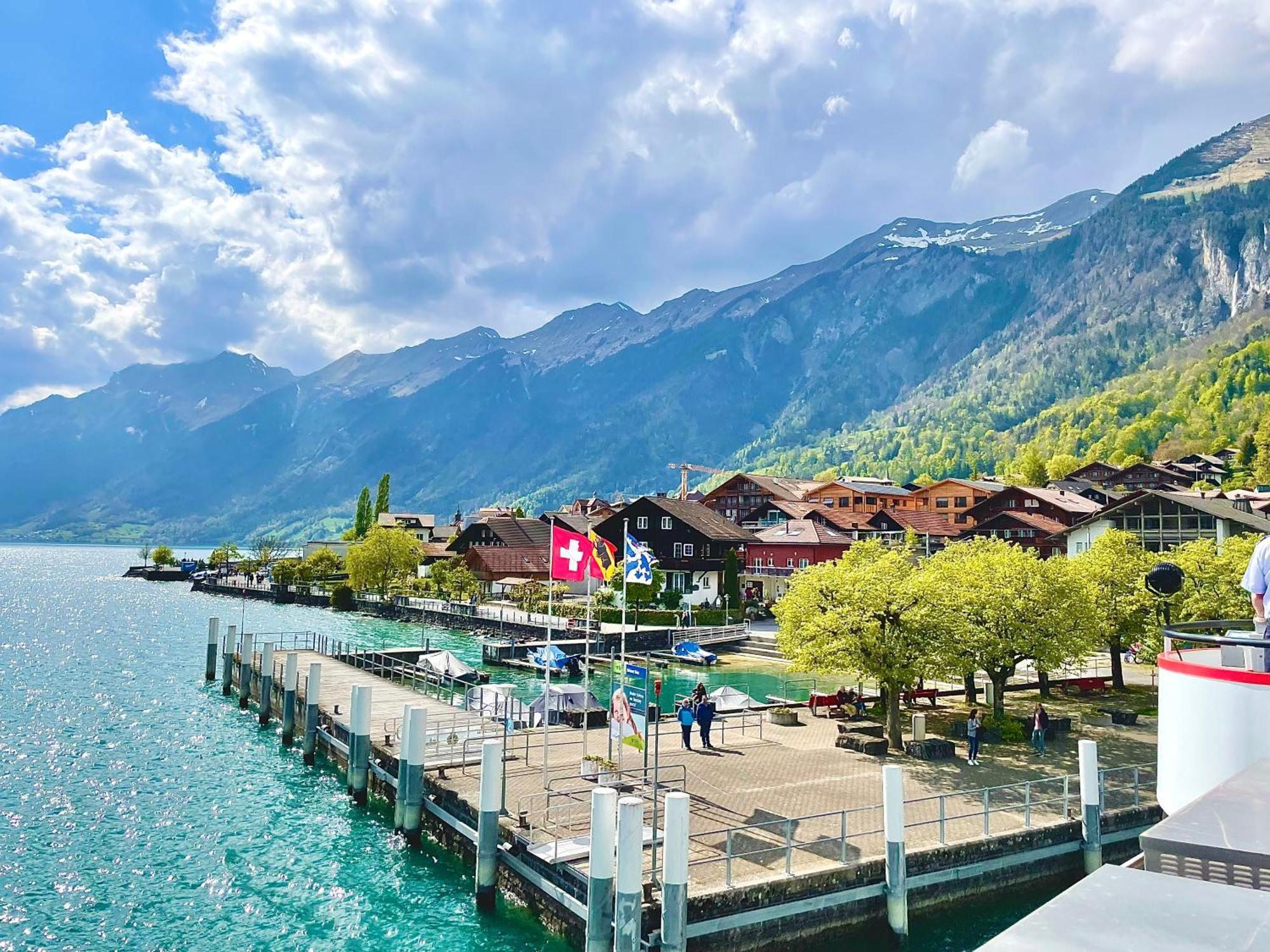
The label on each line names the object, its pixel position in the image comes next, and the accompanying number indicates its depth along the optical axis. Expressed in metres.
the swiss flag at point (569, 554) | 26.41
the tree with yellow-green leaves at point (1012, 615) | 32.09
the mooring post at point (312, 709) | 34.06
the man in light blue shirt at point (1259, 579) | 12.59
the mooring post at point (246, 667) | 45.62
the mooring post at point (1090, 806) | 21.41
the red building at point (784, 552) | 90.25
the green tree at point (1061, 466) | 192.38
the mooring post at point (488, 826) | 19.98
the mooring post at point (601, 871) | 15.98
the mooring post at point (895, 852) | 18.06
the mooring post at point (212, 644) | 54.00
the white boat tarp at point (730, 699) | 37.24
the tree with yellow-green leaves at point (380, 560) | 105.44
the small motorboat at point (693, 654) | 59.53
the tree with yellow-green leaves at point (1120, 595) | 39.16
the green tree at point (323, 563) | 126.31
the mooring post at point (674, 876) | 15.59
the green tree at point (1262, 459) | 133.00
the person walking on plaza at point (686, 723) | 28.98
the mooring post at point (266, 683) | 41.22
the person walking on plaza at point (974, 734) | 27.34
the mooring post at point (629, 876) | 15.52
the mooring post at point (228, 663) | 49.81
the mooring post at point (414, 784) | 24.27
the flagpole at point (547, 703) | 23.62
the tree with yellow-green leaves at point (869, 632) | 29.28
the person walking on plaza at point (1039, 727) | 29.22
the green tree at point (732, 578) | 82.56
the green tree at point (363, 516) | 177.00
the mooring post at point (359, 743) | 28.28
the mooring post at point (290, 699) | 36.97
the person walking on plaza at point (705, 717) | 28.94
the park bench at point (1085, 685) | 42.41
